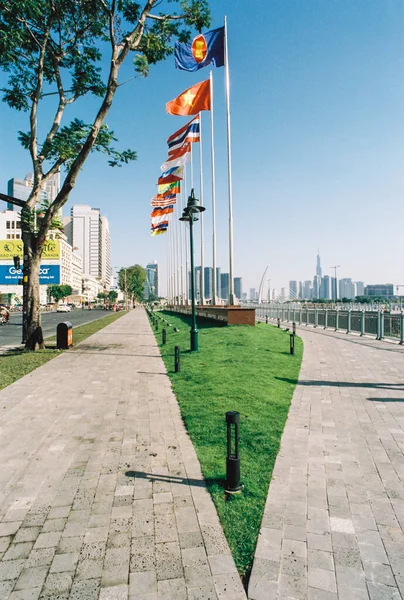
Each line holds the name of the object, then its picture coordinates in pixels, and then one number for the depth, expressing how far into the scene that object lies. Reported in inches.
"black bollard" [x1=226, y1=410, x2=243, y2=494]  157.9
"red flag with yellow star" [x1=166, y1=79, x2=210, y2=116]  755.5
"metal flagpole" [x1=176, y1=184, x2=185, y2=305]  2003.4
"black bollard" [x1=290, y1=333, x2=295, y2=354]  523.8
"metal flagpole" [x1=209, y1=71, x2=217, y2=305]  1010.1
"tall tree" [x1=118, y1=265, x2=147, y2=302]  4464.6
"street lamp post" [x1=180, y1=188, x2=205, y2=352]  542.0
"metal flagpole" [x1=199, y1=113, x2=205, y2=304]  1175.9
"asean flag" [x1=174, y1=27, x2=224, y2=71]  699.4
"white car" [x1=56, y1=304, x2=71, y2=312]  2704.5
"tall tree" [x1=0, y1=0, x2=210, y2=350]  512.7
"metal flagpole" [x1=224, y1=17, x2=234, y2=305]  772.6
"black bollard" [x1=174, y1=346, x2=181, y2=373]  419.2
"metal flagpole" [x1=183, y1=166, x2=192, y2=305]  1825.8
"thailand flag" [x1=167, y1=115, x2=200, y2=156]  879.0
